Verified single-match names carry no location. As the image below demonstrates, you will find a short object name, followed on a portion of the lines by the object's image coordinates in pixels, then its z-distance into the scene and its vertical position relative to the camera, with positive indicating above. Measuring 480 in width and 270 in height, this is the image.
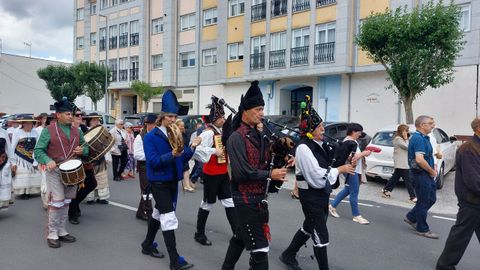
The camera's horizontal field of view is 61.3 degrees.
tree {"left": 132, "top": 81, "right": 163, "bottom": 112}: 30.97 +1.54
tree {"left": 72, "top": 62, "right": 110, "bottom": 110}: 34.59 +2.65
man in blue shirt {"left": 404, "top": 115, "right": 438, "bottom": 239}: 6.06 -0.74
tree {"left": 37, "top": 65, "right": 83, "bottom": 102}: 38.12 +2.64
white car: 10.65 -1.12
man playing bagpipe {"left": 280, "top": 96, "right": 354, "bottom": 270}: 4.12 -0.61
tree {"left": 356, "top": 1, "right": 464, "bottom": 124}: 14.19 +2.60
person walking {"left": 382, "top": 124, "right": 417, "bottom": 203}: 9.03 -1.00
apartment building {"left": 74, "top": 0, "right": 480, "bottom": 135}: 20.58 +3.76
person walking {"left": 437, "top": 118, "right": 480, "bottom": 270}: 4.43 -0.94
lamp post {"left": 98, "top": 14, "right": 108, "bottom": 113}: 34.99 +4.34
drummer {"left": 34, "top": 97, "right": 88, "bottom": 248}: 5.62 -0.68
